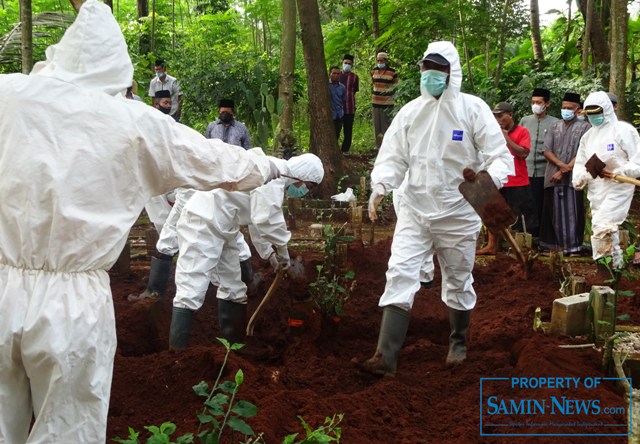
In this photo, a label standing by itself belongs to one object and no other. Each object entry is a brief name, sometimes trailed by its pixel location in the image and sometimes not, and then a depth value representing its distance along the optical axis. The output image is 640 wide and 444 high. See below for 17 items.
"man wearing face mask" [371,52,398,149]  13.47
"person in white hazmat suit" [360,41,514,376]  4.84
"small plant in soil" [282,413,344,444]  2.94
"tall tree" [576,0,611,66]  12.63
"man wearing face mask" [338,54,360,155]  13.88
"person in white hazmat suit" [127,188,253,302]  6.61
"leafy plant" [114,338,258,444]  2.79
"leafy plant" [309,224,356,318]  6.05
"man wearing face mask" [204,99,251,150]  8.73
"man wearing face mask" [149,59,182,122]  11.36
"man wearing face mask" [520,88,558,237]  9.09
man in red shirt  8.53
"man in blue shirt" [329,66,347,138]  13.57
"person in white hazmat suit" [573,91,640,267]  7.36
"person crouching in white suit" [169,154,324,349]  5.35
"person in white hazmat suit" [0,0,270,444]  2.68
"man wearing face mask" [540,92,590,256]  8.59
